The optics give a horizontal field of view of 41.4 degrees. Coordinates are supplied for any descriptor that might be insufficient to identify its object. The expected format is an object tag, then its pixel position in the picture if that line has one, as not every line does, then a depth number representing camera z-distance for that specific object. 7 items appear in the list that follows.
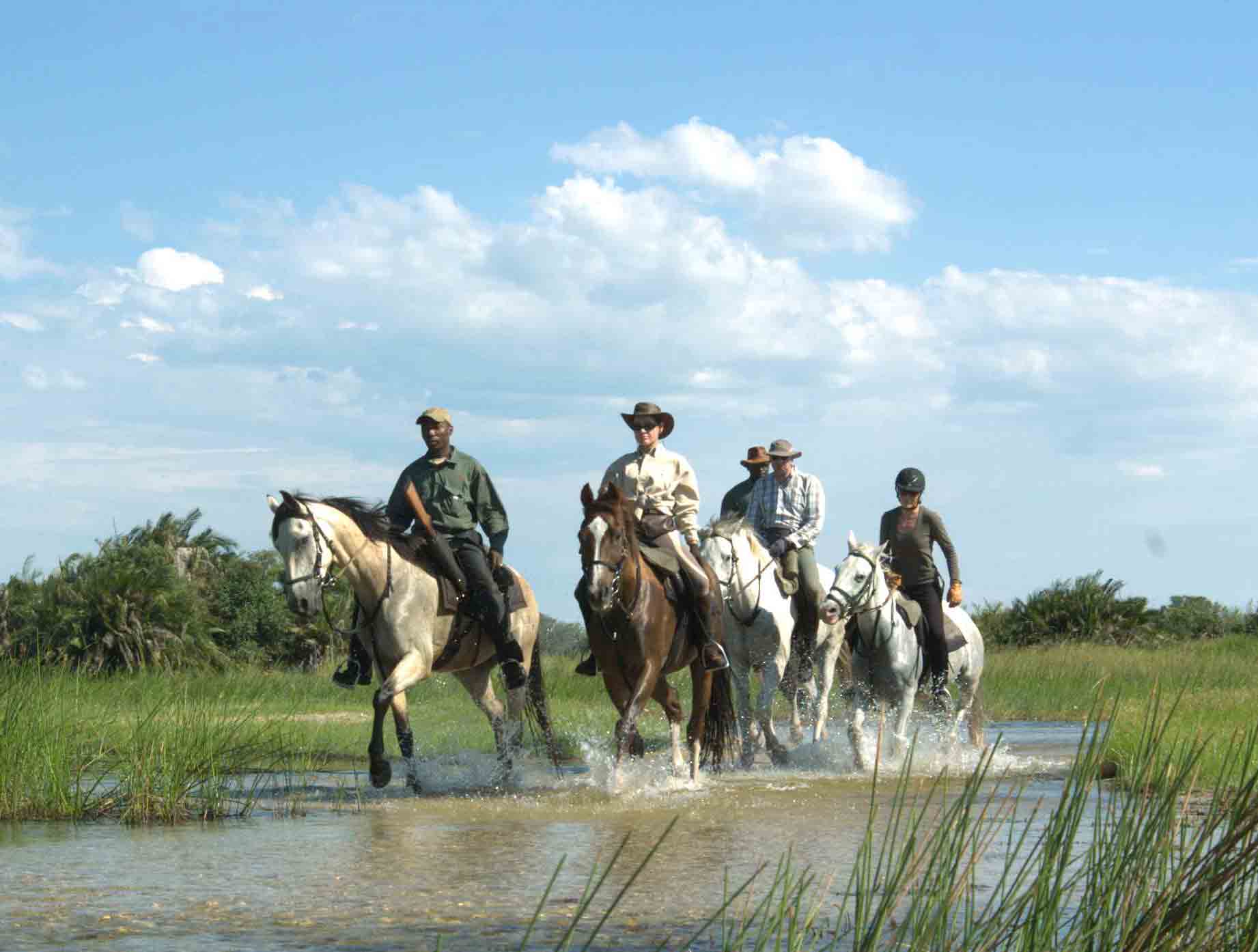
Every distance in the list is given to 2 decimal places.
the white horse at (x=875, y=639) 13.91
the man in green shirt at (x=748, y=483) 16.64
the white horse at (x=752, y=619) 14.62
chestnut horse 11.85
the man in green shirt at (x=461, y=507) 13.51
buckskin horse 12.05
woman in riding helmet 14.88
